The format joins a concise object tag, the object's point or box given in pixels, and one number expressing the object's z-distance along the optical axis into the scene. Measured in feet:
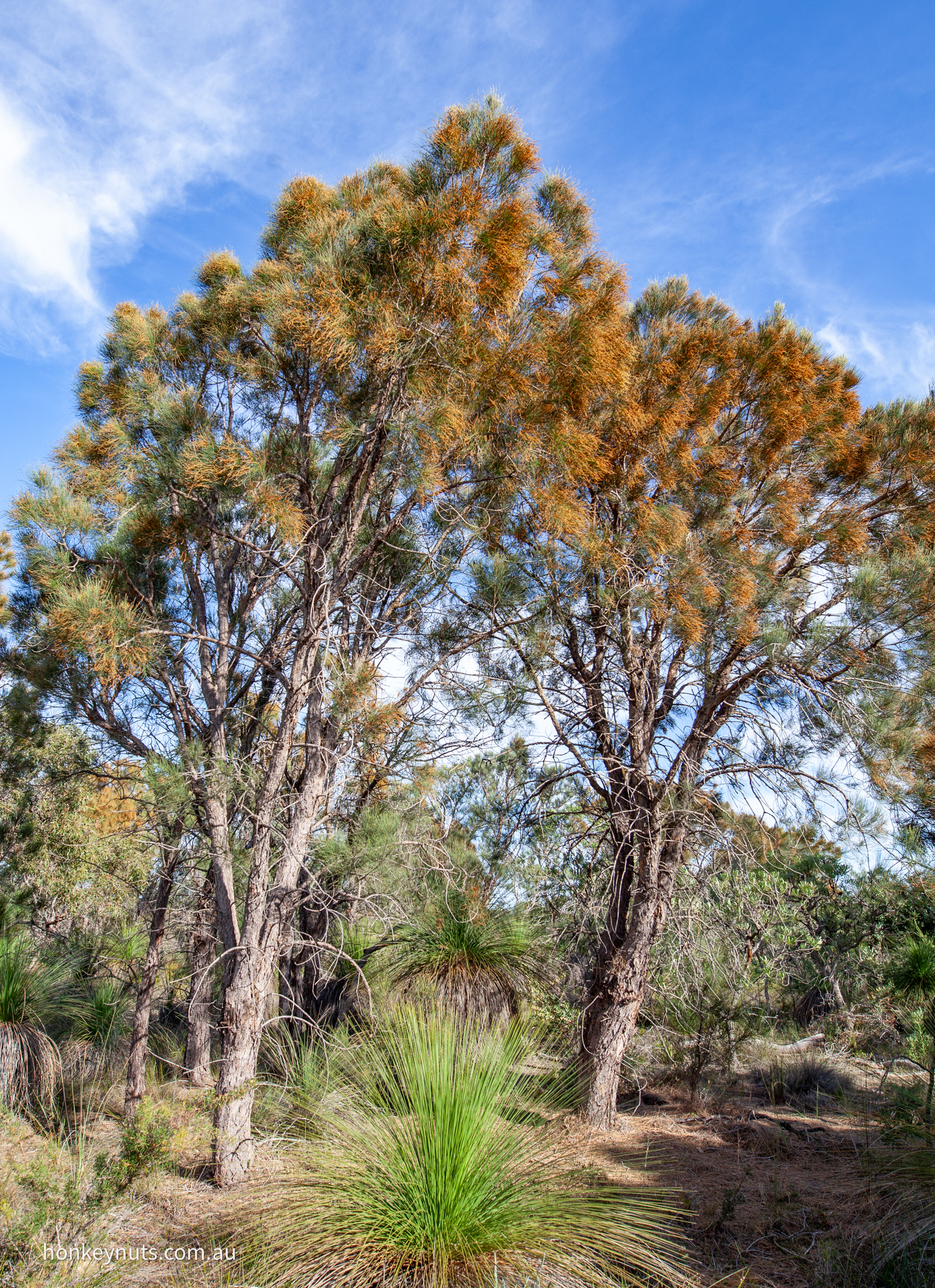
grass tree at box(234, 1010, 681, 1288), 8.81
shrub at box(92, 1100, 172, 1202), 11.83
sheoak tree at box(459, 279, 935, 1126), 17.51
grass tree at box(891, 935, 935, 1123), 20.90
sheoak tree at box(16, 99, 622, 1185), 15.70
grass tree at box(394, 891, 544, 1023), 22.18
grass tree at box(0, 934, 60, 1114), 20.77
